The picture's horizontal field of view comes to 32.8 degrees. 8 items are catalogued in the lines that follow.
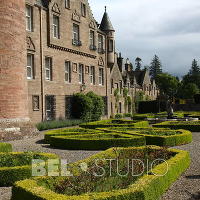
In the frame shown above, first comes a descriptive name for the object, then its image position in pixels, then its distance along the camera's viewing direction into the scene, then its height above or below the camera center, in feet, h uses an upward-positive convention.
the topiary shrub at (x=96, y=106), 103.93 +0.92
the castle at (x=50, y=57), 61.26 +13.71
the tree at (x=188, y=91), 282.69 +13.85
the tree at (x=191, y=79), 329.89 +27.78
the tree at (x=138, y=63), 425.28 +57.04
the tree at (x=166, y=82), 314.14 +24.55
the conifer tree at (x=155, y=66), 450.71 +55.73
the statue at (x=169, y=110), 102.49 -0.67
